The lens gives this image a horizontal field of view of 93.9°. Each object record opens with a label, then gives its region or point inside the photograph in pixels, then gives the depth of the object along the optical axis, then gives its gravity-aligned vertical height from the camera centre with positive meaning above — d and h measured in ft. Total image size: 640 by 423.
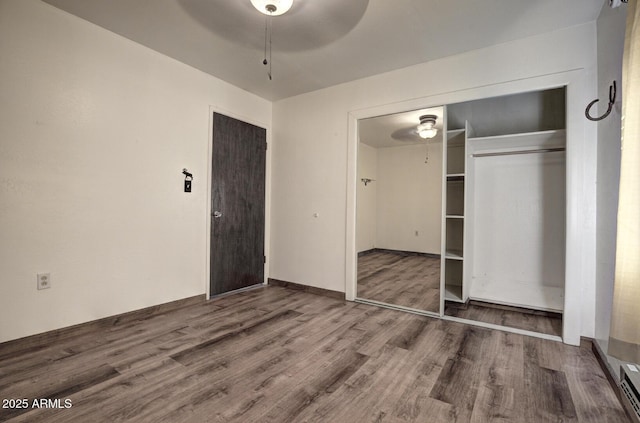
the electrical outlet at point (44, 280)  7.56 -1.92
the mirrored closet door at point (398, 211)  12.10 +0.09
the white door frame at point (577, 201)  7.86 +0.42
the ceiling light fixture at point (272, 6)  6.42 +4.49
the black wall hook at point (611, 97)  6.49 +2.62
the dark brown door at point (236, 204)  11.90 +0.22
